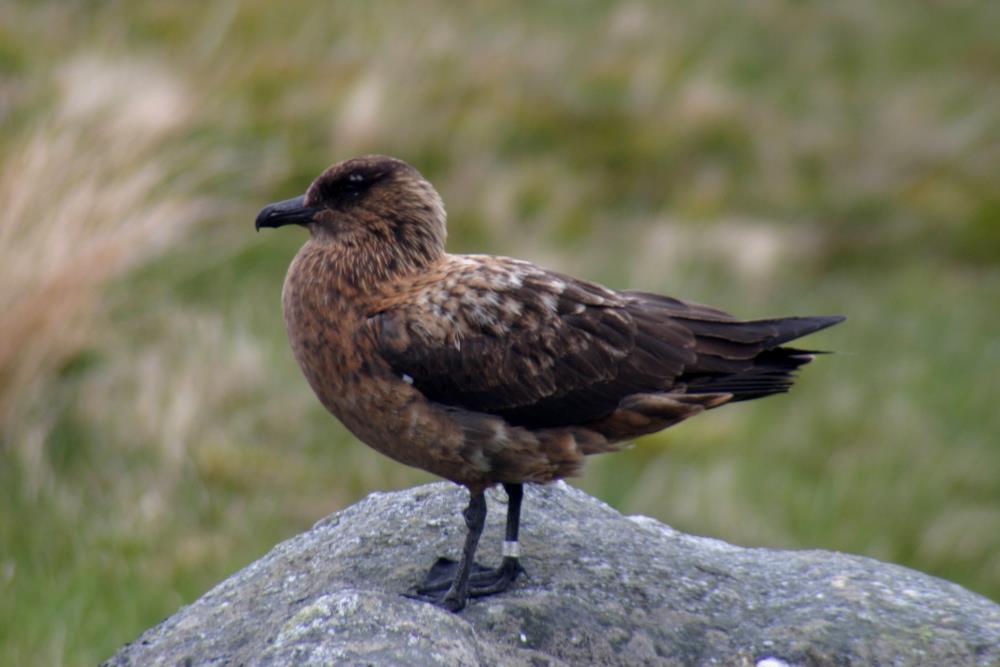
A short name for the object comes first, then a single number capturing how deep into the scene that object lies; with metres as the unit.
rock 8.03
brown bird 9.46
